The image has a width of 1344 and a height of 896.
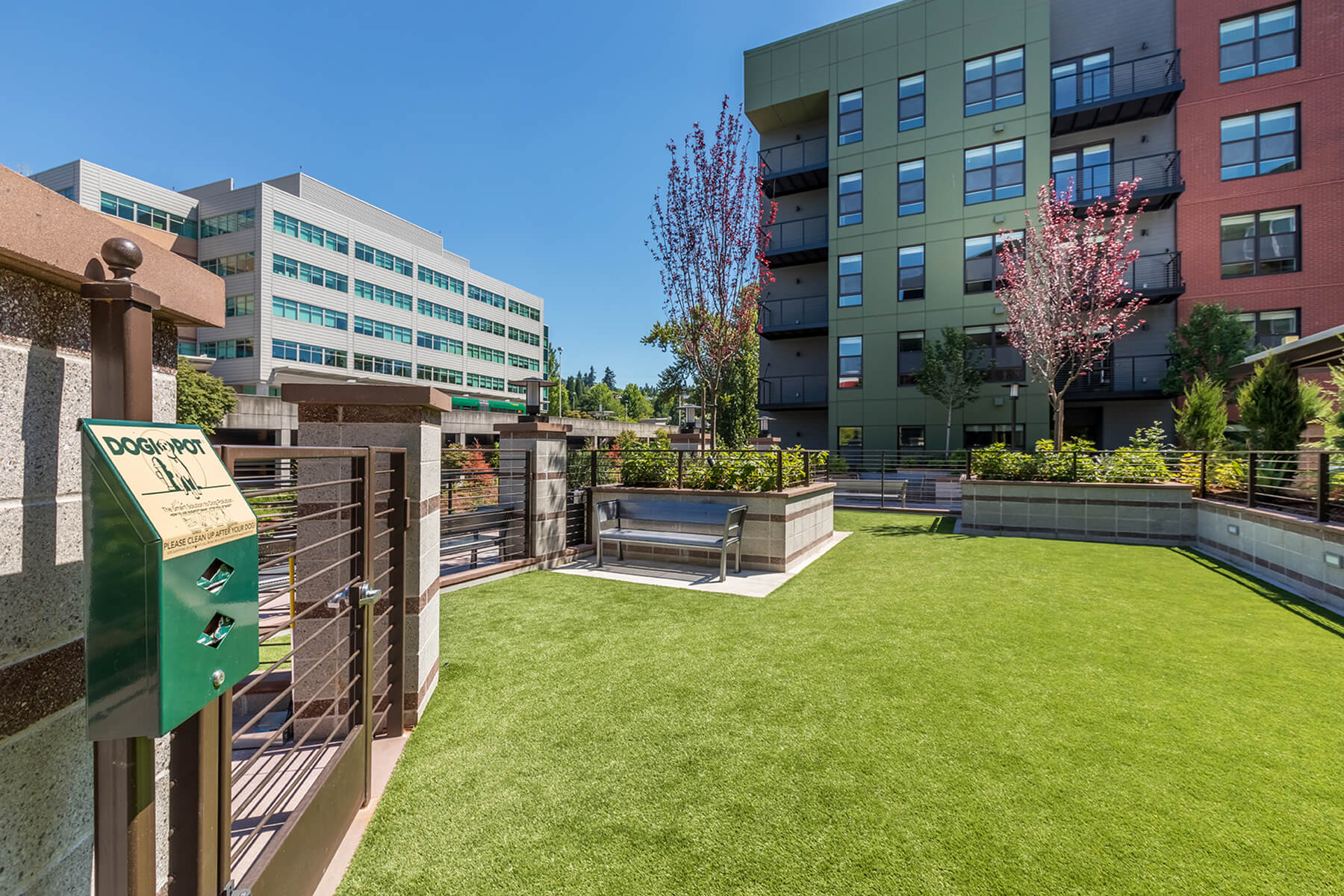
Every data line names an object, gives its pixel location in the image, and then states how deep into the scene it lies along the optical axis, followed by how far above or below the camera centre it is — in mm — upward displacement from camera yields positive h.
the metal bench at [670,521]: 7984 -1260
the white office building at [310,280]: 33812 +11494
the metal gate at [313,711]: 1502 -1165
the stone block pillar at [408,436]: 3518 +49
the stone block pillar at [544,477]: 8094 -501
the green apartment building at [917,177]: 19844 +10126
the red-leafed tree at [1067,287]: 16375 +4746
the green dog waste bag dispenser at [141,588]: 1096 -287
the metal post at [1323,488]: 6605 -543
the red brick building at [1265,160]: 17359 +9082
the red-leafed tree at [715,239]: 11648 +4251
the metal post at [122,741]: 1217 -654
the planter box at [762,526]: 8367 -1278
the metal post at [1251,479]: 8273 -567
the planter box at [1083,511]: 10266 -1347
